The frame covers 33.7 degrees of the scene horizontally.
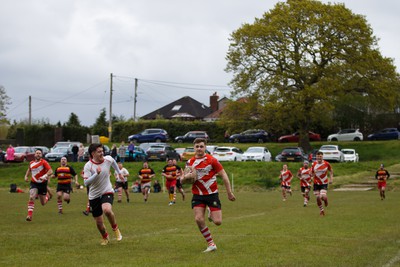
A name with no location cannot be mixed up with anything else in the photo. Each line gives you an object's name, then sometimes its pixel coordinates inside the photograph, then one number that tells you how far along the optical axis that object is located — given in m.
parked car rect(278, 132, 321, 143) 75.75
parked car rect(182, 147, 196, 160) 56.75
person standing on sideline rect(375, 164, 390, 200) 32.03
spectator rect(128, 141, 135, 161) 57.00
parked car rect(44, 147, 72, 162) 57.22
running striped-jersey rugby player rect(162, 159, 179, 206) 29.39
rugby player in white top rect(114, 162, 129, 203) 30.29
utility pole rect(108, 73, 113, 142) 79.36
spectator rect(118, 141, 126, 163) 52.31
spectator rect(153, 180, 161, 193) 43.50
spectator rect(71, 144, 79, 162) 56.81
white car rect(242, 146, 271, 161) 56.59
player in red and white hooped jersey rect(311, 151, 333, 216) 22.34
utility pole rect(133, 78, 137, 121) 96.38
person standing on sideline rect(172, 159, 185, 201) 30.50
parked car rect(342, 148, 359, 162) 58.31
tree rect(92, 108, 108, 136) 88.94
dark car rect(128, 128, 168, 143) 75.25
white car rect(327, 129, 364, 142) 75.69
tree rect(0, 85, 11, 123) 92.51
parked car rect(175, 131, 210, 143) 76.01
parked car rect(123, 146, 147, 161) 57.31
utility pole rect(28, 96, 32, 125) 94.80
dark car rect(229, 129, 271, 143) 75.62
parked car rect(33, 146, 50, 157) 63.52
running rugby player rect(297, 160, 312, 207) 28.38
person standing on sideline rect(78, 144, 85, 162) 55.33
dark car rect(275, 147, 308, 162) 55.53
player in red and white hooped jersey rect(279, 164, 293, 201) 33.09
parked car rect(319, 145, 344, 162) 56.78
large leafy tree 62.97
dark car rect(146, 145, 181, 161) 57.06
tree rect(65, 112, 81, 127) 114.71
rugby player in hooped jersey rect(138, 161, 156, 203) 30.70
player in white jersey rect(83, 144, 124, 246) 13.58
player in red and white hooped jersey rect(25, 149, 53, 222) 20.55
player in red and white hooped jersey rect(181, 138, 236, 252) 12.42
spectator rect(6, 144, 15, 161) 55.74
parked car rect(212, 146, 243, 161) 57.37
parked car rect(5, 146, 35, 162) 58.09
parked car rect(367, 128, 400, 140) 74.75
